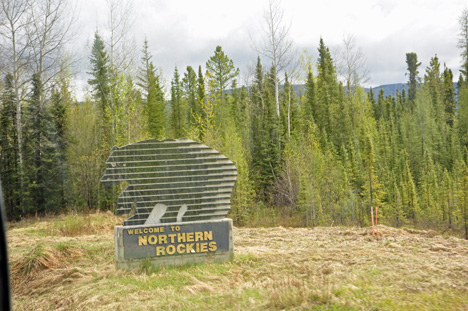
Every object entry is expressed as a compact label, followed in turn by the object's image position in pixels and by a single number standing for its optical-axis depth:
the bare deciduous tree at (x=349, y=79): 41.88
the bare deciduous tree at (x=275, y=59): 29.60
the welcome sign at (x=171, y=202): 8.64
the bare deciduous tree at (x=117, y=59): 24.04
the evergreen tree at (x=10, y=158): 25.30
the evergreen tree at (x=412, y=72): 71.31
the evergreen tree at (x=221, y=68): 40.41
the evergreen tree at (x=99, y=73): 33.03
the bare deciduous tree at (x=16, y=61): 22.67
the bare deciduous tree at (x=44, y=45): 24.25
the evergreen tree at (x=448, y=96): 53.66
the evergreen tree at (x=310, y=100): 40.99
